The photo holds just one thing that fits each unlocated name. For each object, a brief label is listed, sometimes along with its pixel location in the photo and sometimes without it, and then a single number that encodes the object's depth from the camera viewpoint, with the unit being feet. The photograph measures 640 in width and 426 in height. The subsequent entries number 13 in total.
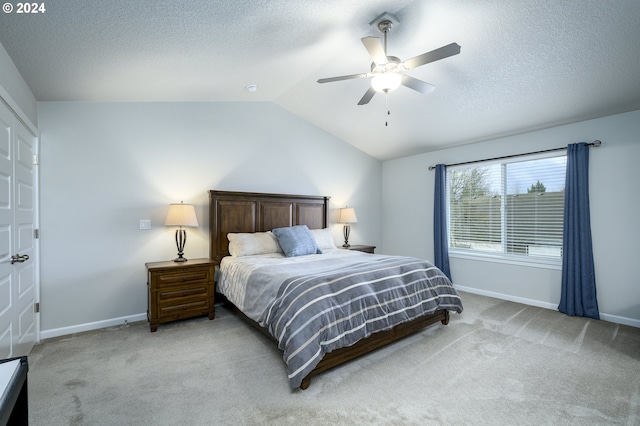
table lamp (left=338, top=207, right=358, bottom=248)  17.09
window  13.30
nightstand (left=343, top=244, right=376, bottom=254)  16.94
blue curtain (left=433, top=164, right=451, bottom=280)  16.51
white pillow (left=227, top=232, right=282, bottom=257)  12.70
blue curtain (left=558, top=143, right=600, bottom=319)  11.87
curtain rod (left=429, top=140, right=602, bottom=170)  11.87
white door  7.16
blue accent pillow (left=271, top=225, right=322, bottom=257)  12.96
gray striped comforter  7.20
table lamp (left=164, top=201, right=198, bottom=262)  11.48
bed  7.45
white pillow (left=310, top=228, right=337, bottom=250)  14.98
